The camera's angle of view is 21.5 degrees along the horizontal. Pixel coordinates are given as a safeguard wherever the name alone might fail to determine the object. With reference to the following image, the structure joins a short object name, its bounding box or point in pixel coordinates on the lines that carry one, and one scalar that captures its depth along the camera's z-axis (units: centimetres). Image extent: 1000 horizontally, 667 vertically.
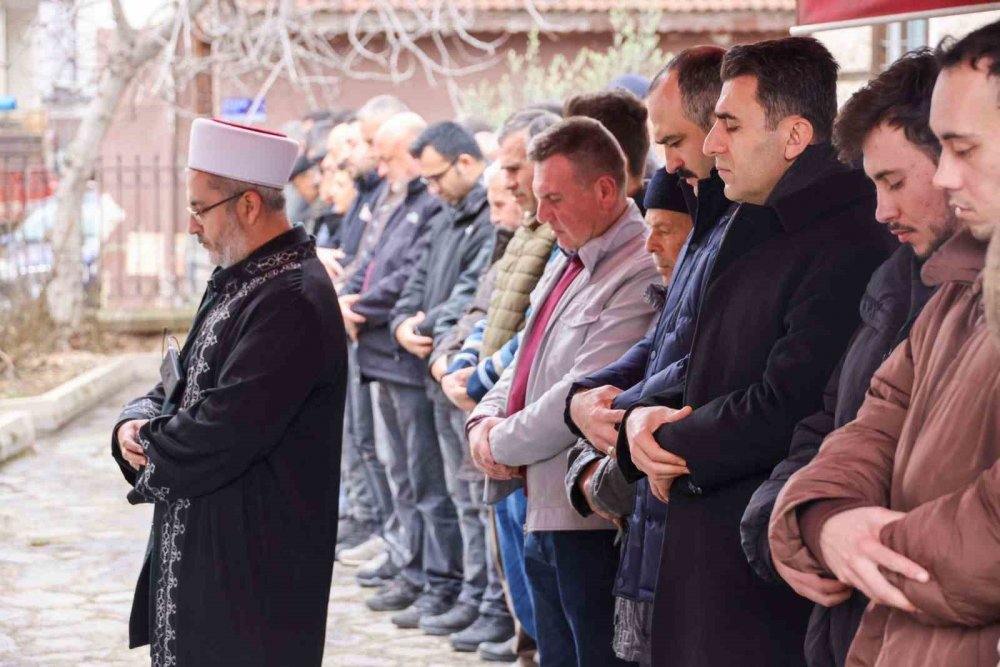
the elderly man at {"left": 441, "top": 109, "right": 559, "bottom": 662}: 990
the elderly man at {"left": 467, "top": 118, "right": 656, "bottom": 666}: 817
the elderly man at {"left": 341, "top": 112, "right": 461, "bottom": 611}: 1260
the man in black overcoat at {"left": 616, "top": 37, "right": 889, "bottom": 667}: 597
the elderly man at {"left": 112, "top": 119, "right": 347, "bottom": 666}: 741
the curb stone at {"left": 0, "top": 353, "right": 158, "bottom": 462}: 1964
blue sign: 3494
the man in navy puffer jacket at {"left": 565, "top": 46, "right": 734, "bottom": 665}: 688
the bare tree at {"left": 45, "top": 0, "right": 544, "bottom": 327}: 2574
